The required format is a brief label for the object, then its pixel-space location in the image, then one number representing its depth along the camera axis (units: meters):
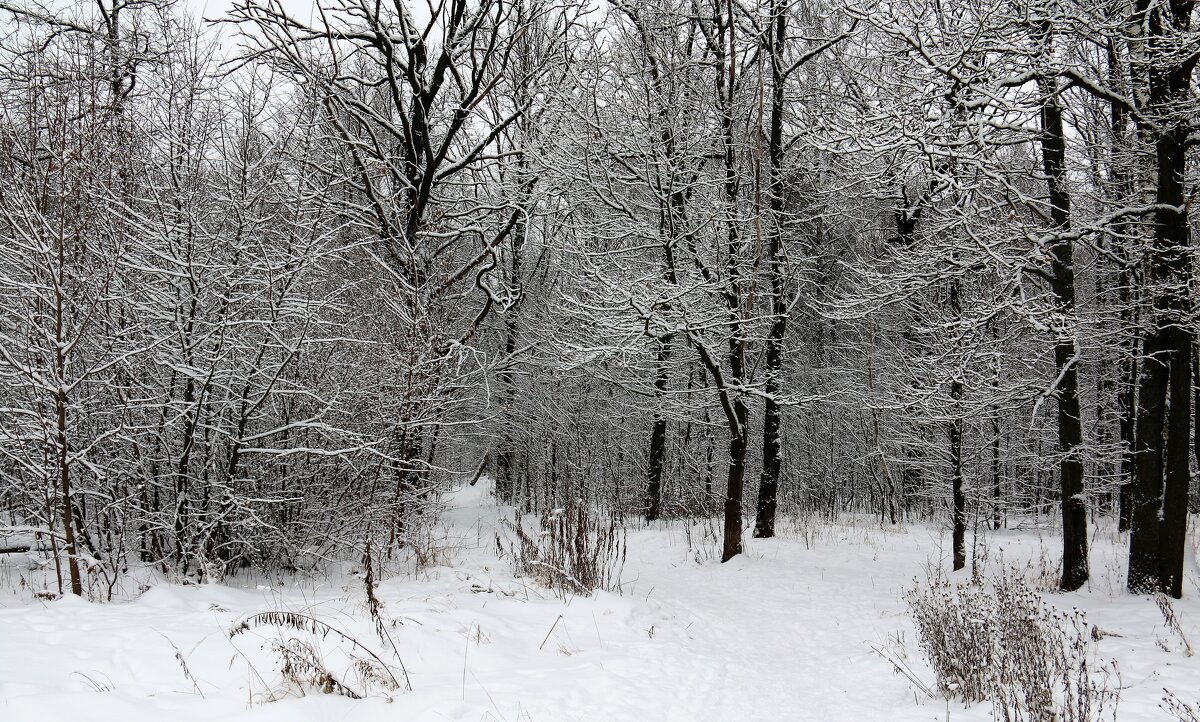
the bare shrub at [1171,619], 5.04
